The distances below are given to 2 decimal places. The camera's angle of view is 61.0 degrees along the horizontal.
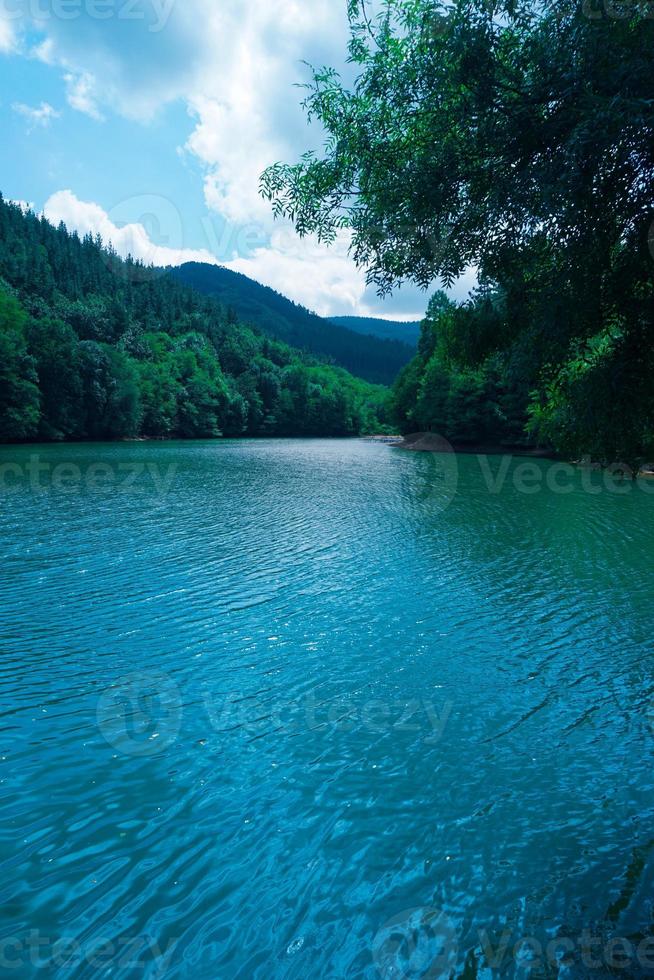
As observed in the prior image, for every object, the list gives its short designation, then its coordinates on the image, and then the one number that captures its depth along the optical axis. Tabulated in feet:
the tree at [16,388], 250.98
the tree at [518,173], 17.56
